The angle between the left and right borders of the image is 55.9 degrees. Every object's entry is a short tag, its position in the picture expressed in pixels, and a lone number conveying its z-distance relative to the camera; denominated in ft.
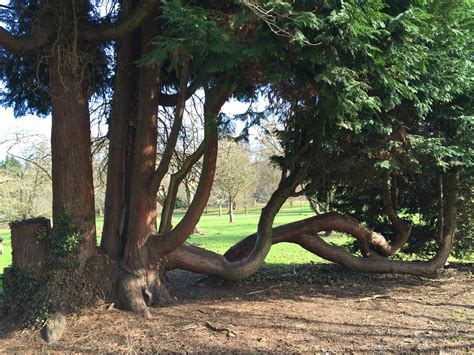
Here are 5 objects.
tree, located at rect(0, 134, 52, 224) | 92.96
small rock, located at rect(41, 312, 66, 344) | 18.32
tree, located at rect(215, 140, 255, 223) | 111.38
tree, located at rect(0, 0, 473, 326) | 16.26
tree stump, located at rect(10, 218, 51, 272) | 20.97
